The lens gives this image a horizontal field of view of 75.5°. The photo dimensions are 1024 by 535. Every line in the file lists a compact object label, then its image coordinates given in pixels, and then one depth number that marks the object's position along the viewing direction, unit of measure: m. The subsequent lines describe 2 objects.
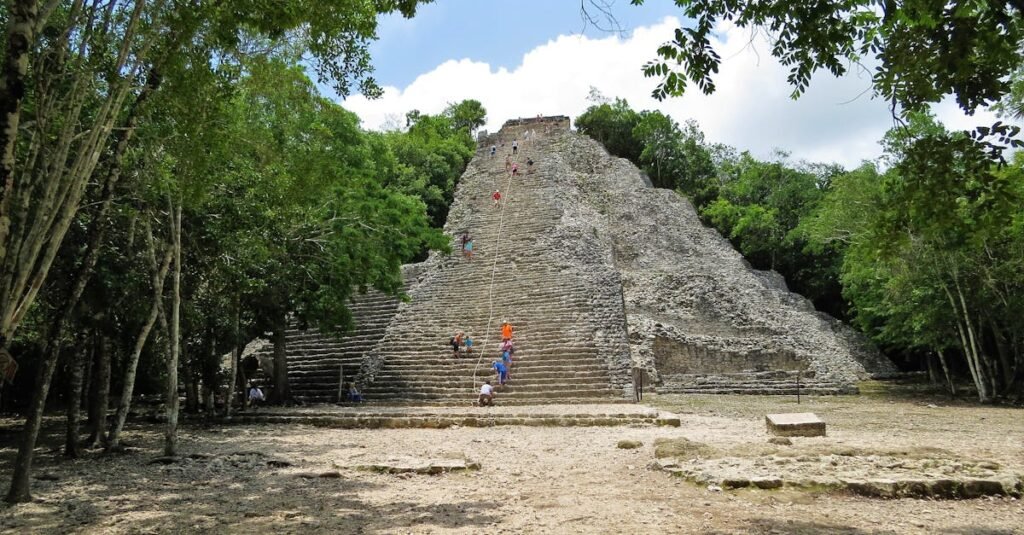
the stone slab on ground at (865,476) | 5.25
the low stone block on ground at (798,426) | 8.74
